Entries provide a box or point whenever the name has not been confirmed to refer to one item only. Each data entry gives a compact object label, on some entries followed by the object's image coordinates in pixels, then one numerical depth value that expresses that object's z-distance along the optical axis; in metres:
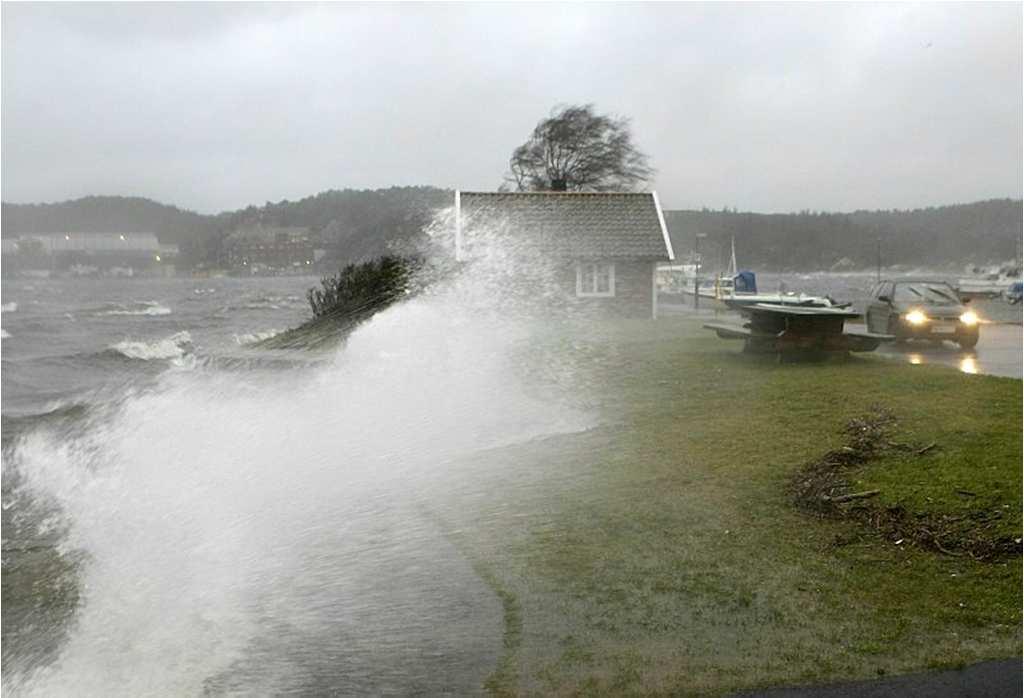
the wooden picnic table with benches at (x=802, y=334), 12.41
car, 16.30
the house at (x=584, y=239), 19.00
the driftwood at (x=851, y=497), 5.73
